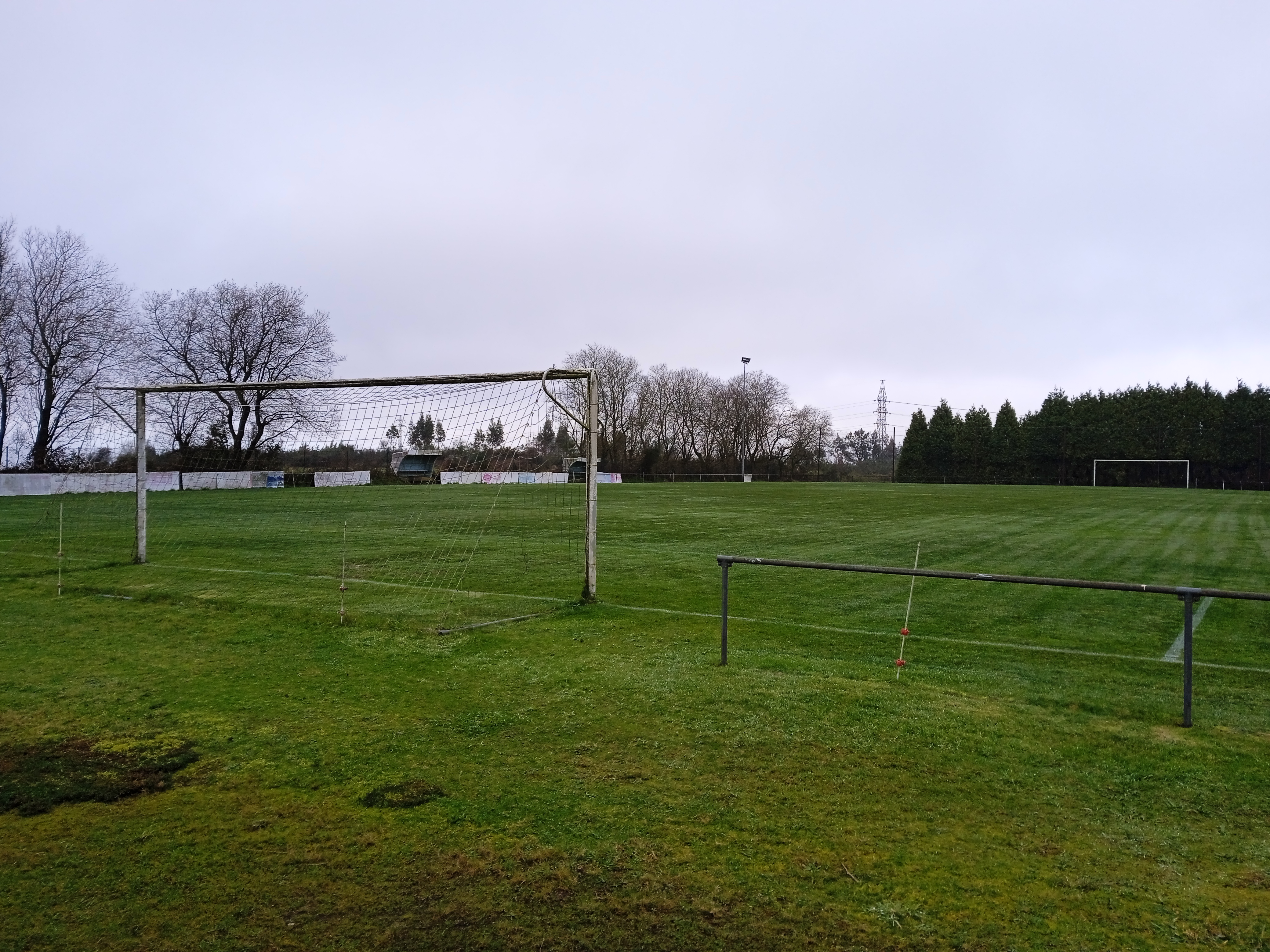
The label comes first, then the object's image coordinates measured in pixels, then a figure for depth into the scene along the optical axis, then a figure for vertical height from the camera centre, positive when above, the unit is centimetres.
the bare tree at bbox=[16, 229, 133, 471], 4144 +646
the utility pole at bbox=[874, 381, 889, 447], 11669 +821
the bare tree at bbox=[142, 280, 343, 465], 4497 +724
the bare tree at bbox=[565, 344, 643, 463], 7069 +717
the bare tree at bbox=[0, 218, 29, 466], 4053 +595
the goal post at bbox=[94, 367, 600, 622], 915 +40
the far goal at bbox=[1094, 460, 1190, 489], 7444 +12
